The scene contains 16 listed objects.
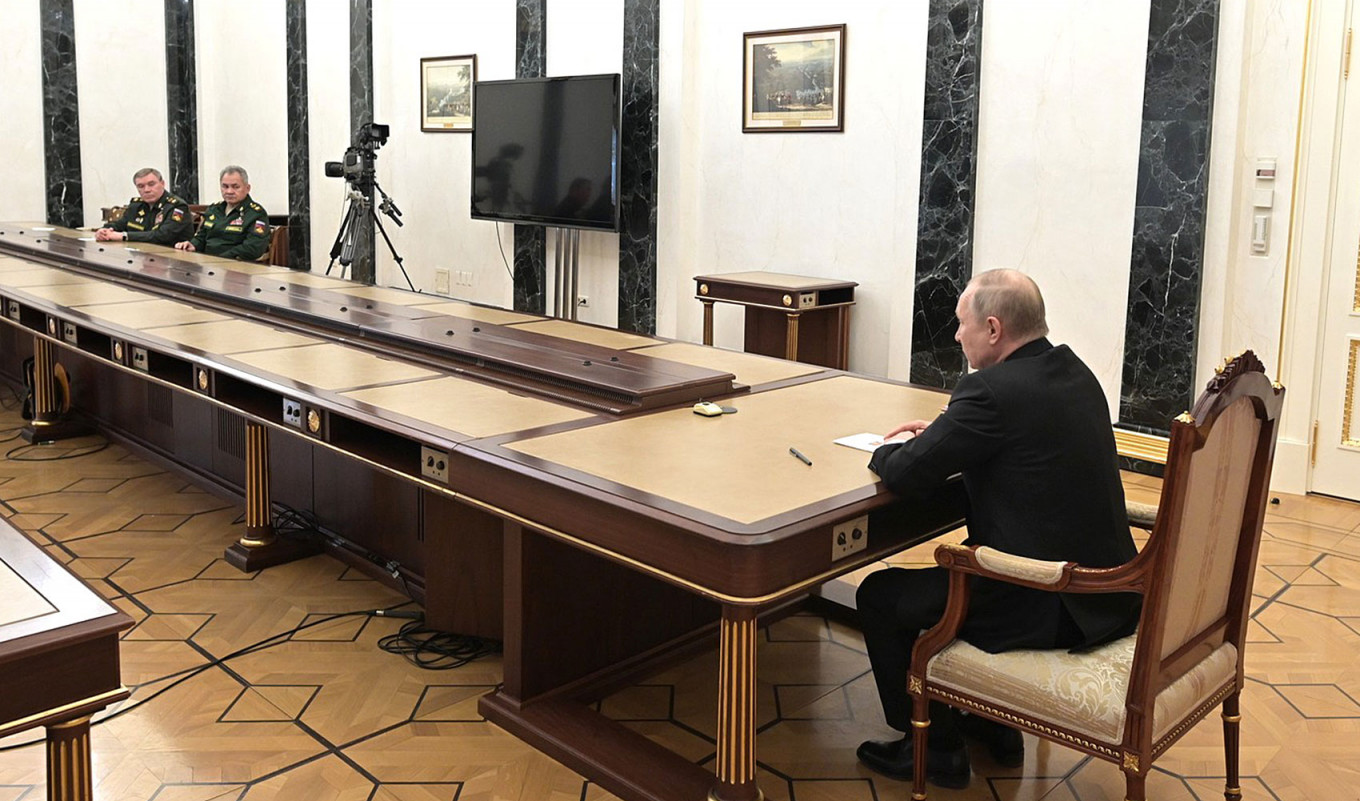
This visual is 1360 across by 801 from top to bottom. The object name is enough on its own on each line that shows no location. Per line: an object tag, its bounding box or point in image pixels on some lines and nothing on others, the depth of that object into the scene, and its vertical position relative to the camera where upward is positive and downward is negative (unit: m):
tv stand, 7.48 -0.36
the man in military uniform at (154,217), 7.68 -0.08
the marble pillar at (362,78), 8.88 +0.97
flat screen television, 6.92 +0.37
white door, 4.64 -0.43
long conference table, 2.22 -0.52
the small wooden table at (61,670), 1.58 -0.61
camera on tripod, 8.18 +0.34
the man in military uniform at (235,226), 7.51 -0.12
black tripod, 8.41 -0.08
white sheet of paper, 2.66 -0.48
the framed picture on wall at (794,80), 6.12 +0.72
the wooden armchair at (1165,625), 2.07 -0.72
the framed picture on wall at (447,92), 8.27 +0.82
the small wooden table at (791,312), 5.86 -0.45
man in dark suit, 2.28 -0.46
